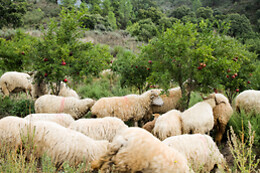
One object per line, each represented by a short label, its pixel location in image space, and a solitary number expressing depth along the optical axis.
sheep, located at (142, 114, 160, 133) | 4.88
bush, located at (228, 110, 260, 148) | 4.15
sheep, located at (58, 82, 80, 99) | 7.73
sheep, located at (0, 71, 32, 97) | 8.35
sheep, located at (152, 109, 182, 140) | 4.08
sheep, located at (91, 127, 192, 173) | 2.02
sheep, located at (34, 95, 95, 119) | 5.78
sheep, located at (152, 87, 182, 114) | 6.24
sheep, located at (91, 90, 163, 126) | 5.41
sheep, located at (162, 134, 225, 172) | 2.88
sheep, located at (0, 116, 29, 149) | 3.23
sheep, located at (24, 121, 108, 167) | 3.06
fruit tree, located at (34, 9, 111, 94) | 5.96
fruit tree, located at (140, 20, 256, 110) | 4.81
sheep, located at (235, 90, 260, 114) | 5.05
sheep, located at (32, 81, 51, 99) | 7.29
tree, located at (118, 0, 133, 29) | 46.83
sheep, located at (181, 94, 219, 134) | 4.23
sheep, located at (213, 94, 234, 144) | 4.86
